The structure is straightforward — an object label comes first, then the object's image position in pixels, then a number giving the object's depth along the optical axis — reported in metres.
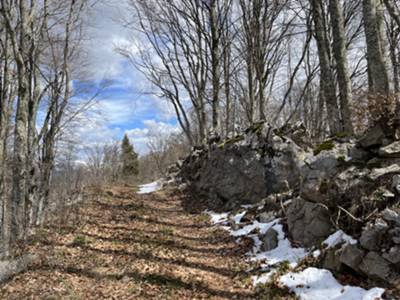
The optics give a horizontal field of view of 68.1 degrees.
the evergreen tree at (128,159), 35.06
